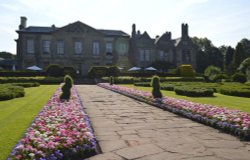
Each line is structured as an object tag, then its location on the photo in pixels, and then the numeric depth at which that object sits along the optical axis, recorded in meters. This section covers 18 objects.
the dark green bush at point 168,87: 22.12
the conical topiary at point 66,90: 13.49
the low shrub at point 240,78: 35.44
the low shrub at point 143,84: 27.89
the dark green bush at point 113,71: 40.88
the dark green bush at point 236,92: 17.00
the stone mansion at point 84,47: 47.66
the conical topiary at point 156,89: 14.41
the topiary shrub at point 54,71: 38.22
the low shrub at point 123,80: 33.37
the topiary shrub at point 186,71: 43.55
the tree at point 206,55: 74.28
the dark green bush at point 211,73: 43.22
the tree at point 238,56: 55.50
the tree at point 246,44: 83.10
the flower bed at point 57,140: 4.60
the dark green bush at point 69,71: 39.12
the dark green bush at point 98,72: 40.82
